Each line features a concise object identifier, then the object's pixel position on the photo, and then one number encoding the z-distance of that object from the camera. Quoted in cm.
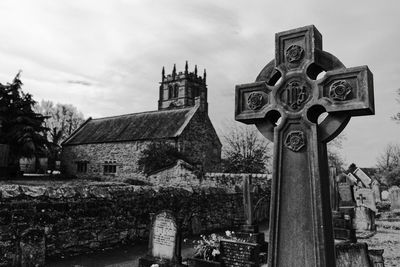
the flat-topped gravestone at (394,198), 1764
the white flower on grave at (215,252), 644
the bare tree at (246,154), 2627
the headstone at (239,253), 614
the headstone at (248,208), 689
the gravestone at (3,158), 1967
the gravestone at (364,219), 1221
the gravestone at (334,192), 1025
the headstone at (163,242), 603
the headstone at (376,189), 2132
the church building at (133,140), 2505
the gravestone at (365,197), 1641
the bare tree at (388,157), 5095
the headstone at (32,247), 551
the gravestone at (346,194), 1316
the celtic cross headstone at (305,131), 298
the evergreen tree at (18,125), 2473
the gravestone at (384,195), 2413
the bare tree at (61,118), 4741
